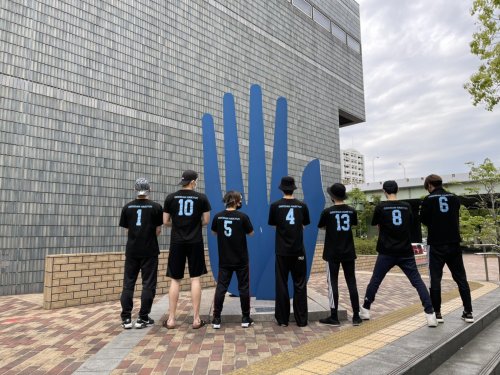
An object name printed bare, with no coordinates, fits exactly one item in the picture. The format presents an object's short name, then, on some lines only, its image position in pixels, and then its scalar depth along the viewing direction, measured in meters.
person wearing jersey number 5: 4.01
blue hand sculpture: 5.02
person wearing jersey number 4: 4.08
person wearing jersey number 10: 3.99
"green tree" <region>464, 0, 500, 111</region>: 9.23
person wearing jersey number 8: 4.05
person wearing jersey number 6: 4.00
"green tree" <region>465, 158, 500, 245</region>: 22.42
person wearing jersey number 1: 4.00
